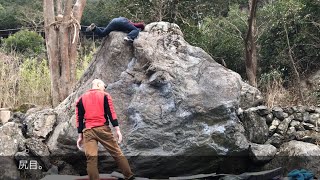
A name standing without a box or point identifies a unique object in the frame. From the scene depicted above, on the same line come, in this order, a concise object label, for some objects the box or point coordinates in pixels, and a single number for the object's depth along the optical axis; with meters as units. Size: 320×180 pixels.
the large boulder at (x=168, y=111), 6.13
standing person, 5.25
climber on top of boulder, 6.88
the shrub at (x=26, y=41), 18.30
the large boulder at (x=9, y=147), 6.34
